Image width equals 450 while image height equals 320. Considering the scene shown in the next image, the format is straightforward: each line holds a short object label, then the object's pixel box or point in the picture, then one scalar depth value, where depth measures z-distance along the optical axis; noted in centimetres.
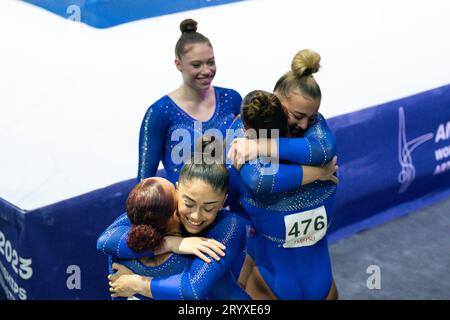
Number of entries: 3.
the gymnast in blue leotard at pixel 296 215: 553
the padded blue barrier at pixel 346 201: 694
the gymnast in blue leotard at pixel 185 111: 617
